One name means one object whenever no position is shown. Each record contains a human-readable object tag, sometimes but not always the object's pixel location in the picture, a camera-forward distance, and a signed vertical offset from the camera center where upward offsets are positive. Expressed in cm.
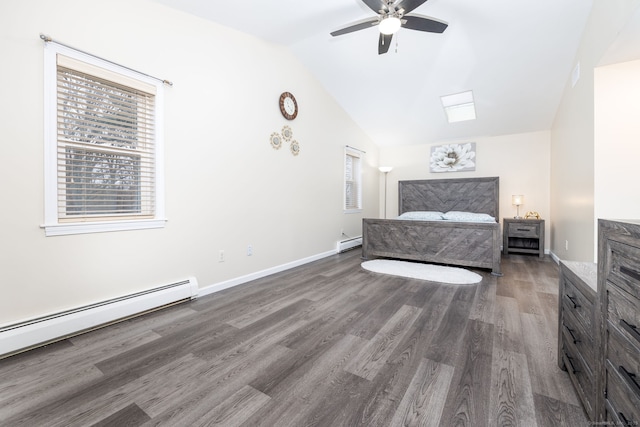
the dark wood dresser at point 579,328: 112 -57
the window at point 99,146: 194 +51
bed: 369 -33
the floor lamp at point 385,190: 654 +47
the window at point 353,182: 547 +59
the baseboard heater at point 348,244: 505 -68
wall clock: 373 +148
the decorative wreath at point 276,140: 361 +94
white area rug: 331 -84
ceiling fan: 230 +174
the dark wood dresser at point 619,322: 80 -37
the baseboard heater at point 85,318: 175 -81
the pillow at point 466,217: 429 -12
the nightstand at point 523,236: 458 -45
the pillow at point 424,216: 445 -11
